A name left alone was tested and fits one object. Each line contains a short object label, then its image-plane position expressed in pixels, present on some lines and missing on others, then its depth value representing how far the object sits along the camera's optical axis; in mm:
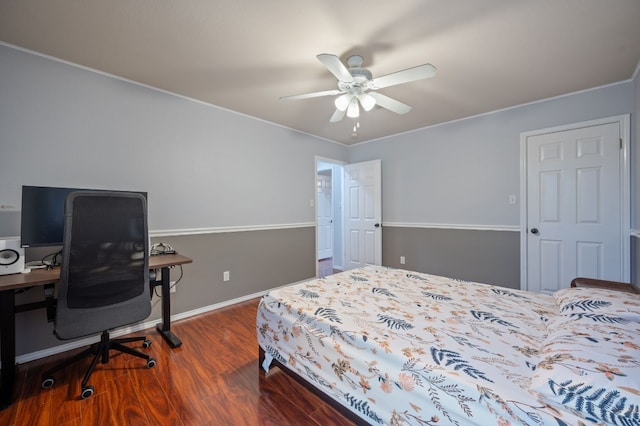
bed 786
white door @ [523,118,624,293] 2570
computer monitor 1770
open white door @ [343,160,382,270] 4270
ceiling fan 1660
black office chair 1503
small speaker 1685
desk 1533
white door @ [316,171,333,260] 6113
